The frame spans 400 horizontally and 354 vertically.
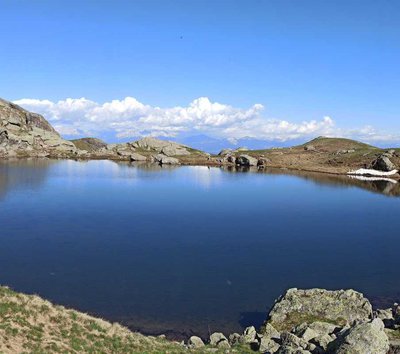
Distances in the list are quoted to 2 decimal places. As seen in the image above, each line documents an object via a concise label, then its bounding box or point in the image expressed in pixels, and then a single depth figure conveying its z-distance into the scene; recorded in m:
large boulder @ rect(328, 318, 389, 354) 29.98
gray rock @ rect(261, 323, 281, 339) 37.75
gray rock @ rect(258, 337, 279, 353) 35.22
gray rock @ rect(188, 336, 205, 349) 35.58
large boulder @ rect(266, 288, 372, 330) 41.25
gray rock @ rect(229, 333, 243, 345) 36.91
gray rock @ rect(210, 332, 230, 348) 35.67
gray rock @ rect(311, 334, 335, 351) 33.72
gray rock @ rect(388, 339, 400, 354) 31.64
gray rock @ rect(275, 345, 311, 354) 31.67
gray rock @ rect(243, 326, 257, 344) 36.62
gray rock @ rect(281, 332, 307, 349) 33.78
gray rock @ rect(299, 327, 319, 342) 35.30
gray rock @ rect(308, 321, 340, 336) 37.62
